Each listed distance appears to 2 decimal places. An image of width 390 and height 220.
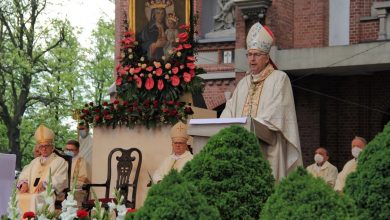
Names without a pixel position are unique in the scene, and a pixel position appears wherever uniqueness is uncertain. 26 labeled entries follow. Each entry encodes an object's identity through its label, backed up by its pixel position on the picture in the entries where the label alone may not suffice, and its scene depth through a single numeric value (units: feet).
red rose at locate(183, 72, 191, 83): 50.62
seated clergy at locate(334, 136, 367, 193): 54.80
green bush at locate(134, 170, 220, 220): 20.74
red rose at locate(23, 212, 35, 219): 28.73
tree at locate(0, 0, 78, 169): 129.08
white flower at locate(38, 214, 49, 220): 26.50
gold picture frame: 53.67
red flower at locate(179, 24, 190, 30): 52.70
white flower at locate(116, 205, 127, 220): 26.03
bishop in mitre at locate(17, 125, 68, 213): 49.06
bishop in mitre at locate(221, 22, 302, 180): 39.70
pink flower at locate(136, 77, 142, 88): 51.21
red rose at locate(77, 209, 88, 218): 28.58
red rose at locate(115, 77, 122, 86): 52.19
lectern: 36.91
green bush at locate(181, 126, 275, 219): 25.88
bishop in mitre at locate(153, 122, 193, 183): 47.24
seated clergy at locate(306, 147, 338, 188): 63.46
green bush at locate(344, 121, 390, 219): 22.45
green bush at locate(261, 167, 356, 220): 19.95
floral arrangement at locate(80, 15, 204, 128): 50.16
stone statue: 95.55
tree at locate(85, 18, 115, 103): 150.10
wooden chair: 48.67
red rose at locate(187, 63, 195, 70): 51.01
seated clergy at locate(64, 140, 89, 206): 54.03
